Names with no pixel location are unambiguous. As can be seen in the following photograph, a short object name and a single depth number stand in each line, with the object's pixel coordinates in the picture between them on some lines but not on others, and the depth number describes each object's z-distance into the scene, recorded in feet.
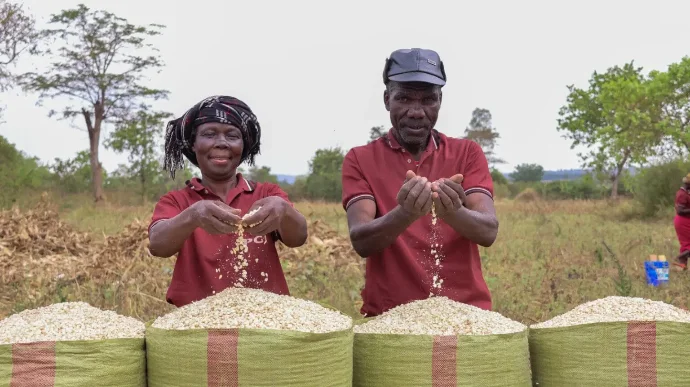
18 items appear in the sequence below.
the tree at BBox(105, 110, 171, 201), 91.66
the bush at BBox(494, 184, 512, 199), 115.48
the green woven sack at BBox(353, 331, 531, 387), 6.52
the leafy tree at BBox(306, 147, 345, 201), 94.53
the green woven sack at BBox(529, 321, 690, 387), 6.61
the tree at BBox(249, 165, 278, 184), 99.84
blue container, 24.91
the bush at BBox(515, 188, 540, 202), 96.63
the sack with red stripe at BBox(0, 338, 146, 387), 6.09
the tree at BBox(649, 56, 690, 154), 73.28
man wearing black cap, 8.29
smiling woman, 7.83
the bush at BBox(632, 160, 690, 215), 58.34
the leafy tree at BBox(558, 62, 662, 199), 75.15
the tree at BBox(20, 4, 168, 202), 95.25
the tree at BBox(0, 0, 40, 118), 62.90
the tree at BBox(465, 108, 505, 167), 185.87
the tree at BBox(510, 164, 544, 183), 247.91
